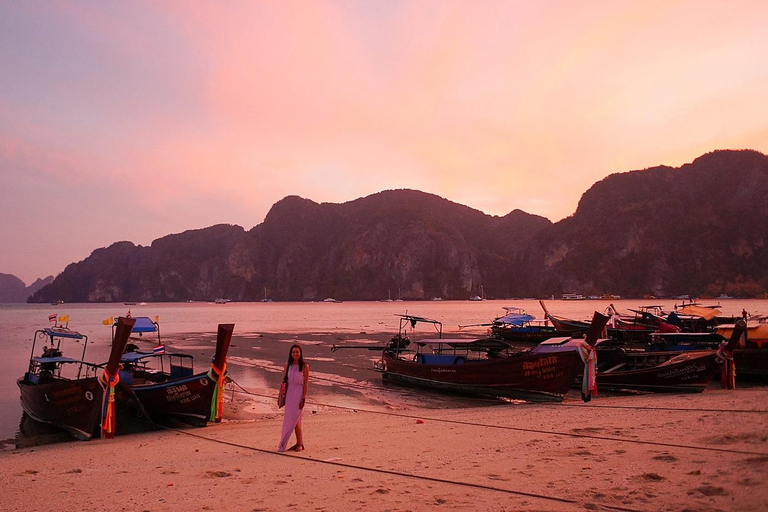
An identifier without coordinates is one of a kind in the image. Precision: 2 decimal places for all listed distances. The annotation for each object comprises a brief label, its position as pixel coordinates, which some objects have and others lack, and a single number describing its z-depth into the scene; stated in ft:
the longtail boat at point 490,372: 52.85
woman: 29.14
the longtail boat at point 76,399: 39.81
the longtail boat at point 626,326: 120.68
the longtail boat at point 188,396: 41.42
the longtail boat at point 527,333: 133.23
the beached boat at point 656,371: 55.67
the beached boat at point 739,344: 66.54
